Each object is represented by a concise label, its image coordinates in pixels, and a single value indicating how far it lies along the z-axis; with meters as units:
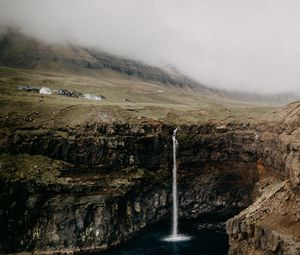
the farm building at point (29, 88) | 176.36
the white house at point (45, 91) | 182.02
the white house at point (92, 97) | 193.25
